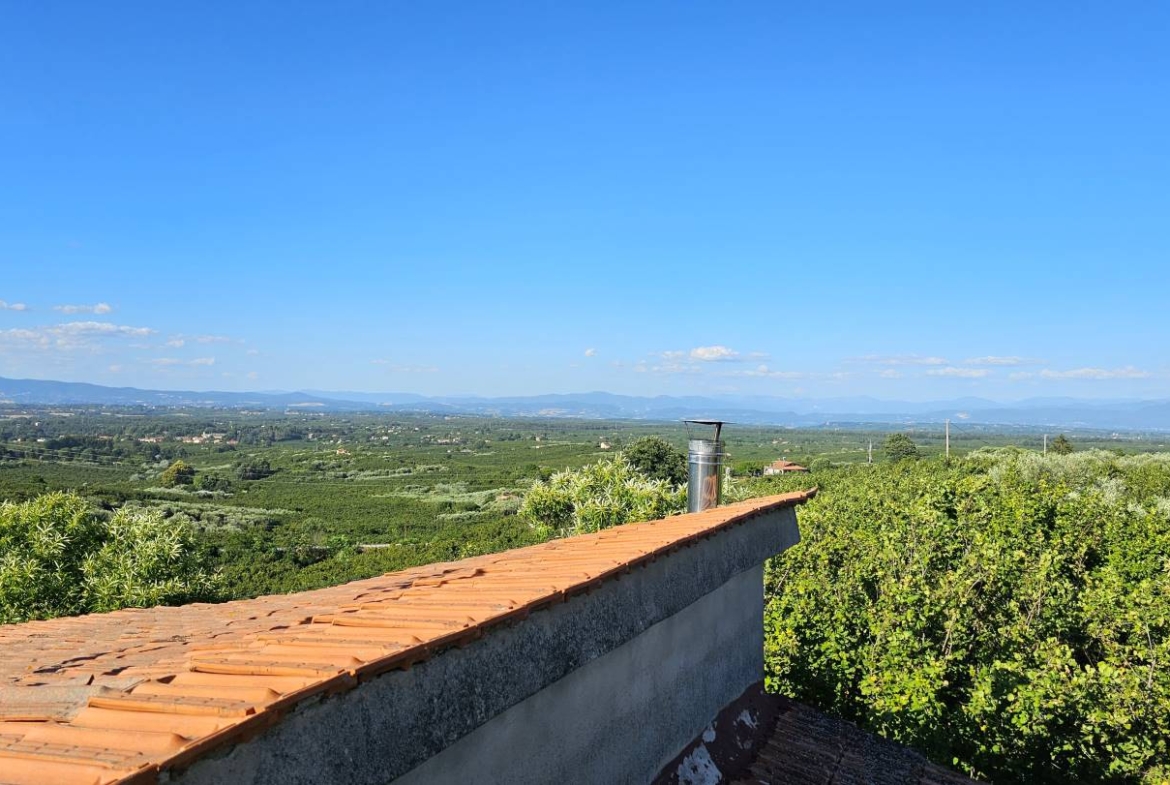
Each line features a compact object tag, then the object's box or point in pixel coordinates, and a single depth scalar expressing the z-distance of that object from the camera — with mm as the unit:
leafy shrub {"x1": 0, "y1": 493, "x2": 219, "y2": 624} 16156
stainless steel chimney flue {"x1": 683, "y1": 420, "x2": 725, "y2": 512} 6230
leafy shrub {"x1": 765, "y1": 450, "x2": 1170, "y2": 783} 8547
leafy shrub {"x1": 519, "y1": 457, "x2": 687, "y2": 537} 19656
